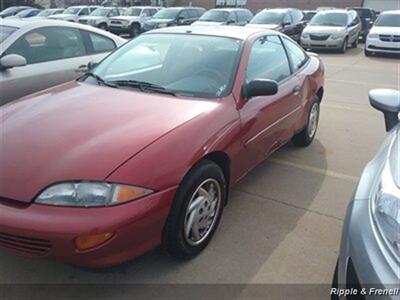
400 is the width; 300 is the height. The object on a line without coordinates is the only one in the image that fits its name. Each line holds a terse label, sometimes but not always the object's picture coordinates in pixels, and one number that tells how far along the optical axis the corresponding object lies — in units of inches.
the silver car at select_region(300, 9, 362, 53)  570.3
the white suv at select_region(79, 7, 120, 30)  812.0
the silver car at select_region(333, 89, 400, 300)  64.2
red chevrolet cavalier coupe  82.3
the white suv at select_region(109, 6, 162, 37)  812.0
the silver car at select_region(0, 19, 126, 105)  171.2
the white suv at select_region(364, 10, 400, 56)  535.2
